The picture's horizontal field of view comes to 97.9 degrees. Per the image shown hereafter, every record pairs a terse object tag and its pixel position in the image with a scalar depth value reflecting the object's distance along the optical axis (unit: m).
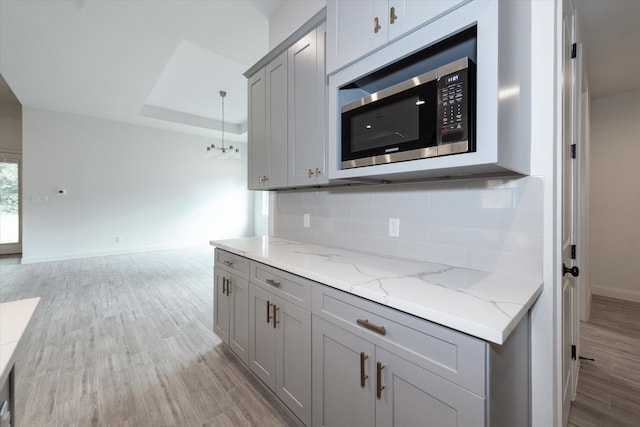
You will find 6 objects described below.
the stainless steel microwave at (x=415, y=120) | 1.03
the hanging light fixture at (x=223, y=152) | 5.07
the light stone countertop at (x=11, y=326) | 0.57
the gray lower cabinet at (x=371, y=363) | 0.82
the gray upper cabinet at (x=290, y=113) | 1.82
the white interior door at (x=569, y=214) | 1.33
